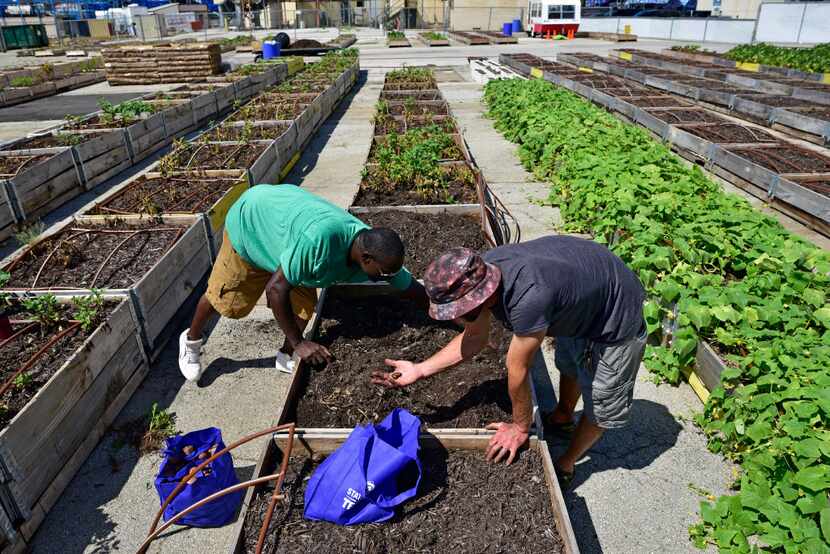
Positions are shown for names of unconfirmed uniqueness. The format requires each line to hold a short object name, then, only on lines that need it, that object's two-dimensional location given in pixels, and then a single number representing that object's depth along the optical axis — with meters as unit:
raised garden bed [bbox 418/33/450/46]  37.39
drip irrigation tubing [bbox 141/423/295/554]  2.36
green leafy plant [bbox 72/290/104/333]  4.04
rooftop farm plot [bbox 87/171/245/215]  6.32
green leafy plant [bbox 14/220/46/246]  5.43
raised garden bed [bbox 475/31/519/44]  37.18
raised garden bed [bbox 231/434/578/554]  2.70
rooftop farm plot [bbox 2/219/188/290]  4.91
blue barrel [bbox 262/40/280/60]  25.83
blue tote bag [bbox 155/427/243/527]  3.06
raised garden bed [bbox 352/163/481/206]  6.92
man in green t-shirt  3.20
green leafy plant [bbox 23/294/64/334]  4.12
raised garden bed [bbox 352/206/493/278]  5.55
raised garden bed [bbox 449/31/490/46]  36.91
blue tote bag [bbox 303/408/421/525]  2.70
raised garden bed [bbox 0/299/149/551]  3.10
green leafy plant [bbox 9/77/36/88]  18.31
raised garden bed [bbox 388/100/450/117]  11.85
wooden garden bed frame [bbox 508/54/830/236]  7.34
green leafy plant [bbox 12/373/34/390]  3.48
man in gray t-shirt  2.45
